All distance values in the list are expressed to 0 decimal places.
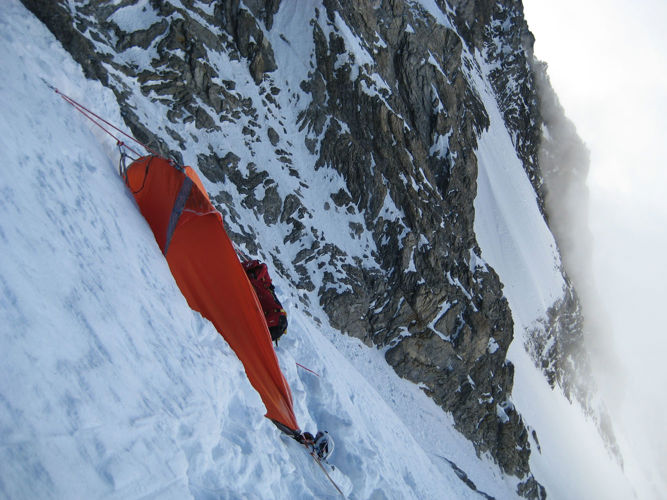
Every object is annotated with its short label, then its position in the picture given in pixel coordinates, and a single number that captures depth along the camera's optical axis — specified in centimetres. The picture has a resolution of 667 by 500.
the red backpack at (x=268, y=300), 682
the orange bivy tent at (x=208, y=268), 593
